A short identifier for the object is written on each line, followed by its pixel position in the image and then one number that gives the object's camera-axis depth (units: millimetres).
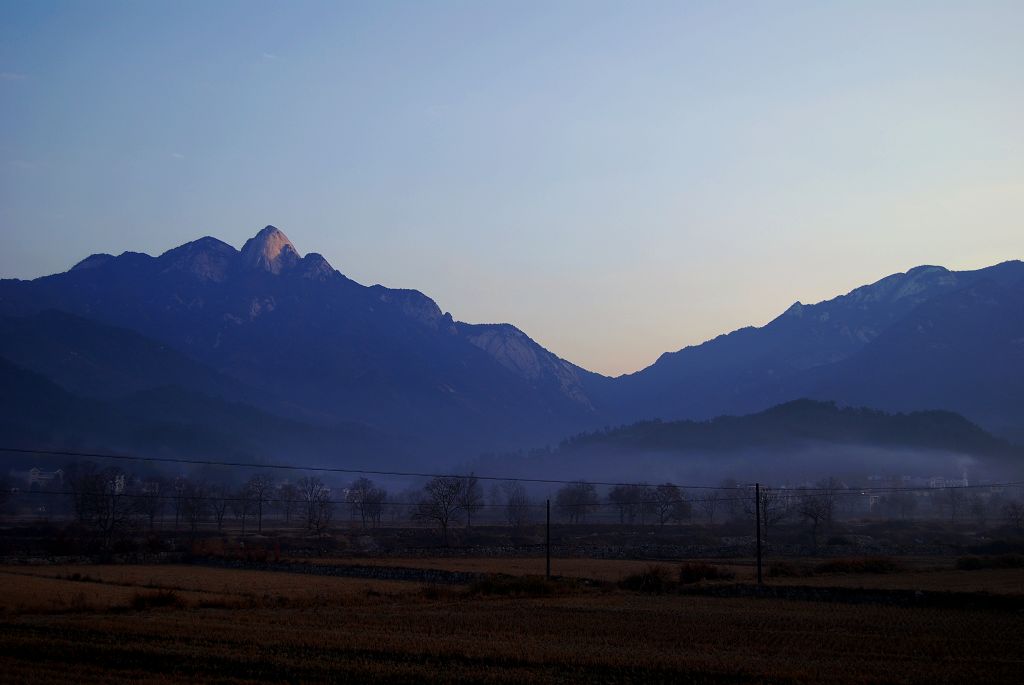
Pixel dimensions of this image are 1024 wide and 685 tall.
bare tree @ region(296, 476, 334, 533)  125562
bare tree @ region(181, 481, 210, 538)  130112
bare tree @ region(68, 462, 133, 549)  105750
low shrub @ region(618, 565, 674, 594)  56281
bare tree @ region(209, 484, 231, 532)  138550
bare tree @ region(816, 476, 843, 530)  126562
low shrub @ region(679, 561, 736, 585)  59938
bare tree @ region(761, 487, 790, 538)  126125
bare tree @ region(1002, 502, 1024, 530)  111750
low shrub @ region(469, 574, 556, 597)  53438
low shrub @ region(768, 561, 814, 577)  65438
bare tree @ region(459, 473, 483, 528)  129337
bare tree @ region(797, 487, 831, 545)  114750
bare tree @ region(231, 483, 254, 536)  166375
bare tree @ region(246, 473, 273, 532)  182500
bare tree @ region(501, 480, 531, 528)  145538
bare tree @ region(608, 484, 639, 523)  152375
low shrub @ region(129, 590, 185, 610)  42719
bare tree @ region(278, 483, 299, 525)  181025
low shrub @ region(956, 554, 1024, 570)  68062
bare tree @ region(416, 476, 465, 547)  123988
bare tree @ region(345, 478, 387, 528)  154000
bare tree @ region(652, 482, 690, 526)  142875
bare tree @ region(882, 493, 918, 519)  166625
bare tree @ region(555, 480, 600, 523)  168400
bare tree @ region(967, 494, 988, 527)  148750
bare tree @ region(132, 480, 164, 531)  131175
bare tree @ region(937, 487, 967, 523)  157662
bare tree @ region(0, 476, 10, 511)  140850
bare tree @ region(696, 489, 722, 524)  179700
